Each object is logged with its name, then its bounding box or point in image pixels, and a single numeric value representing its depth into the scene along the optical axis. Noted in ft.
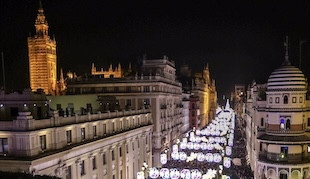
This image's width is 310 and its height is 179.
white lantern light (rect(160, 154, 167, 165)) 190.29
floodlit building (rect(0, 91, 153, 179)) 86.89
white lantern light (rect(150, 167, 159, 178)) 146.20
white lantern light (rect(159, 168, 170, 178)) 145.38
